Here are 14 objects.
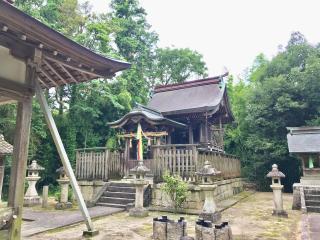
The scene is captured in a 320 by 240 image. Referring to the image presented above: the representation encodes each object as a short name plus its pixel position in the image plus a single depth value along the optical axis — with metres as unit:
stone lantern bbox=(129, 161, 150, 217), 8.49
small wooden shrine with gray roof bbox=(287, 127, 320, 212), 10.37
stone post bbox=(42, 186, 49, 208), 10.40
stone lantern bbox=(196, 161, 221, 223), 7.71
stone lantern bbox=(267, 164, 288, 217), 8.78
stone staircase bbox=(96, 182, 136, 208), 10.16
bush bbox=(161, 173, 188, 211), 8.80
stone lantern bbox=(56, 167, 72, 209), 9.96
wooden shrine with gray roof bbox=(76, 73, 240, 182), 10.41
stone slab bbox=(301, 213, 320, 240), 5.77
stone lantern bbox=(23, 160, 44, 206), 10.91
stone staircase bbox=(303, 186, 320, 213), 9.86
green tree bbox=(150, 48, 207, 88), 32.75
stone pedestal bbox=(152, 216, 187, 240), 5.50
